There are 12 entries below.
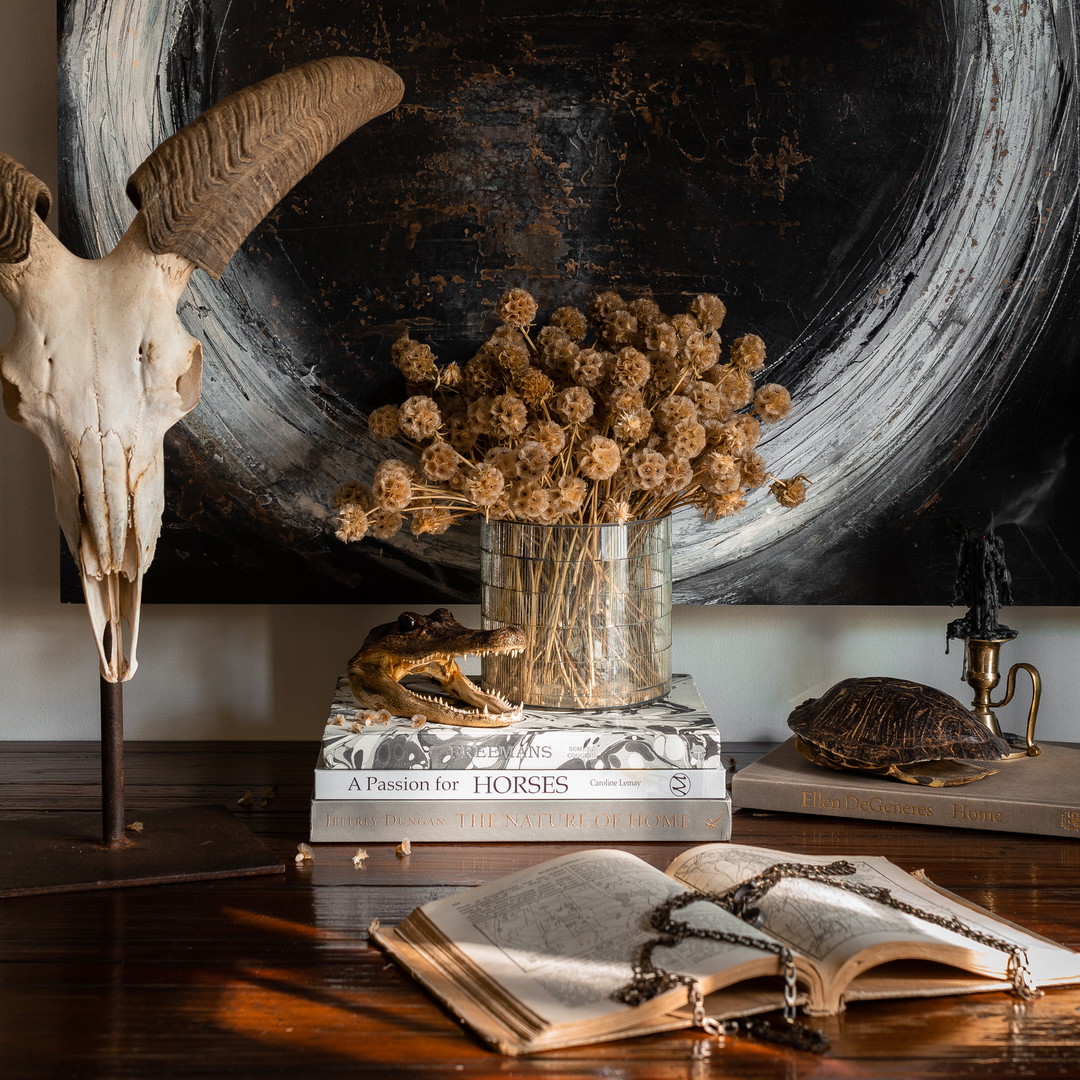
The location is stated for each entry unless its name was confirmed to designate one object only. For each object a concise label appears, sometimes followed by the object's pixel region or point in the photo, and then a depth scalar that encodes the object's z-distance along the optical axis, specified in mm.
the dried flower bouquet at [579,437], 1210
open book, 828
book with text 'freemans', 1200
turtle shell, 1241
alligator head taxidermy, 1232
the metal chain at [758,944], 827
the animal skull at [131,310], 1028
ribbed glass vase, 1278
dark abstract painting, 1425
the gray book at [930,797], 1217
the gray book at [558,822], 1198
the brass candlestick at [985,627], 1409
